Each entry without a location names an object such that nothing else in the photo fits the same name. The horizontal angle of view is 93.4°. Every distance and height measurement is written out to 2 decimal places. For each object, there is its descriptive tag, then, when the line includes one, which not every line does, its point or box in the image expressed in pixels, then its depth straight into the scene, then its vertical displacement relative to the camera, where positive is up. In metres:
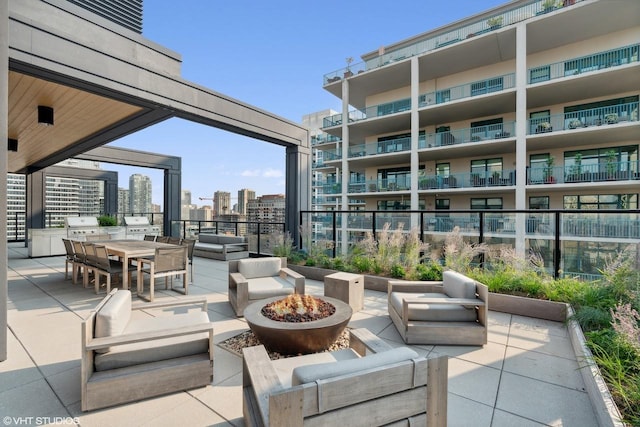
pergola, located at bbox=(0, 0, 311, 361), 3.16 +1.76
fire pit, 2.35 -0.92
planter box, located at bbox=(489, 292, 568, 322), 3.50 -1.11
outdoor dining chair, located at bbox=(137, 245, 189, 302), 4.39 -0.78
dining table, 4.44 -0.58
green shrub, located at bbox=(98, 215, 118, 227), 9.34 -0.28
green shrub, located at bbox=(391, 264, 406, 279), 4.83 -0.92
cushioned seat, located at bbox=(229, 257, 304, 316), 3.58 -0.88
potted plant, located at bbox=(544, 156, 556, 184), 14.34 +1.92
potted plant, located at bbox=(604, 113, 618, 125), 12.98 +4.22
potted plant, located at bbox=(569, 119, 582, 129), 13.73 +4.22
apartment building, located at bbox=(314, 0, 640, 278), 13.16 +5.45
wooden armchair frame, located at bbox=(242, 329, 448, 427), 1.12 -0.75
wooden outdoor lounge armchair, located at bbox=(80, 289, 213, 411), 1.88 -0.98
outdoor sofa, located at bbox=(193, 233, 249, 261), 7.82 -0.90
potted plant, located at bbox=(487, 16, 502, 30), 15.00 +9.66
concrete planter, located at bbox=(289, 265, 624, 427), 1.71 -1.09
